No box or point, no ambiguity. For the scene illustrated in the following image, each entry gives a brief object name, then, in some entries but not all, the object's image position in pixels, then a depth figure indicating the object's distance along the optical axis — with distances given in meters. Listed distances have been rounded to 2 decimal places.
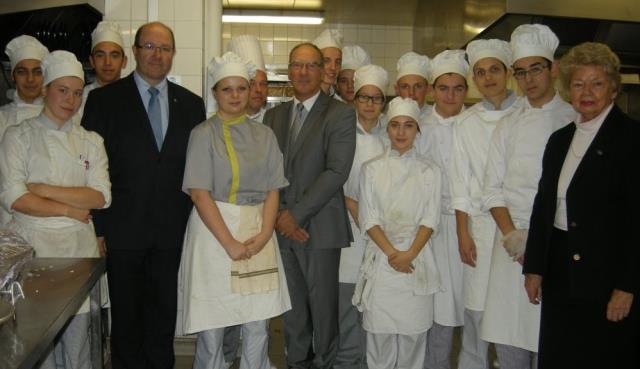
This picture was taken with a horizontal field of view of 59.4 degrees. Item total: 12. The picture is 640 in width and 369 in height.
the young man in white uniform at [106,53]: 2.80
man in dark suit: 2.38
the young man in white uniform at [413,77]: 2.84
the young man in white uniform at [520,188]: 2.11
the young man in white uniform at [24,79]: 2.70
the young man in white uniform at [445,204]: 2.53
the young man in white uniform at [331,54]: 3.05
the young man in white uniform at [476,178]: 2.34
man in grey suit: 2.51
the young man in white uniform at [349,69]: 3.21
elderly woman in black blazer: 1.69
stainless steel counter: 1.19
